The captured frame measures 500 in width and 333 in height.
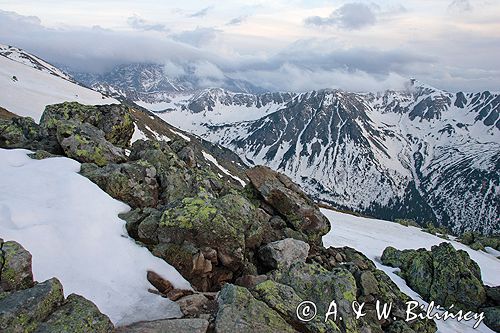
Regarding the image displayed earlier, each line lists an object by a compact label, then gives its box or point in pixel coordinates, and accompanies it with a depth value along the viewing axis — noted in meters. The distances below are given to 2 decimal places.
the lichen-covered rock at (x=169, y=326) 11.44
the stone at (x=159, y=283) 15.20
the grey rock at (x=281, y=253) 20.95
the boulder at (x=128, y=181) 21.69
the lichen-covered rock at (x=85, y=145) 25.67
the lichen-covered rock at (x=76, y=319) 10.15
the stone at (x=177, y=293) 14.26
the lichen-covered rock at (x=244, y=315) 11.68
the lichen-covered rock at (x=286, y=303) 13.17
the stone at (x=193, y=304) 12.99
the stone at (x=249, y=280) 17.23
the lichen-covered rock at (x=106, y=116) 36.41
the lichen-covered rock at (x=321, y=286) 15.98
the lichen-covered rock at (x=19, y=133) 27.83
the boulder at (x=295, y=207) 28.53
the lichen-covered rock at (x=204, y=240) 17.23
